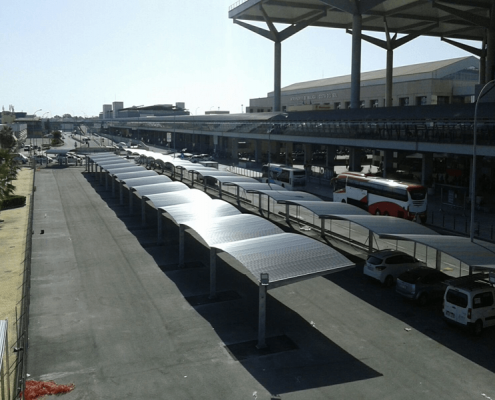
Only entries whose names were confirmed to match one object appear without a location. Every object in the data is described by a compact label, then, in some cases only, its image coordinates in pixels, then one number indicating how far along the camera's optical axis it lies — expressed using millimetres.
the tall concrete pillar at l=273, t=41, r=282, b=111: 85688
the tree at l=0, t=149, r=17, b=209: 35531
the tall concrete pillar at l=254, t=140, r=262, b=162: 80500
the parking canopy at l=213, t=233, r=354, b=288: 16766
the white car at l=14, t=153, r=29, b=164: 83525
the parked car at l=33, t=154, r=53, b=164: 84938
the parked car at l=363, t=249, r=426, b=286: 22062
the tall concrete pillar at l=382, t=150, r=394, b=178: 55375
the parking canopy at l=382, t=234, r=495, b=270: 17664
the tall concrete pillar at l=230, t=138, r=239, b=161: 88475
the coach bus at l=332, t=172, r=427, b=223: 35281
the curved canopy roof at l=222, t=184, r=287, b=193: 35669
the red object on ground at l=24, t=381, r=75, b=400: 13273
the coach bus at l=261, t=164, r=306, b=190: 52969
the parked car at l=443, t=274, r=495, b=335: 16938
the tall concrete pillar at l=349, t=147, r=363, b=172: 57625
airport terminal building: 83062
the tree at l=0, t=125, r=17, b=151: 86812
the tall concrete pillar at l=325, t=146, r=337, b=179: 66475
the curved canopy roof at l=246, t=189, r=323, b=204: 31008
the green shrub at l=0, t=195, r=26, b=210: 42125
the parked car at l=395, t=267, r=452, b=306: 19719
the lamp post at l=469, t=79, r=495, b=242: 25098
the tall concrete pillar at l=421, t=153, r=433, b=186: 51812
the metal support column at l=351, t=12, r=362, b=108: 63600
